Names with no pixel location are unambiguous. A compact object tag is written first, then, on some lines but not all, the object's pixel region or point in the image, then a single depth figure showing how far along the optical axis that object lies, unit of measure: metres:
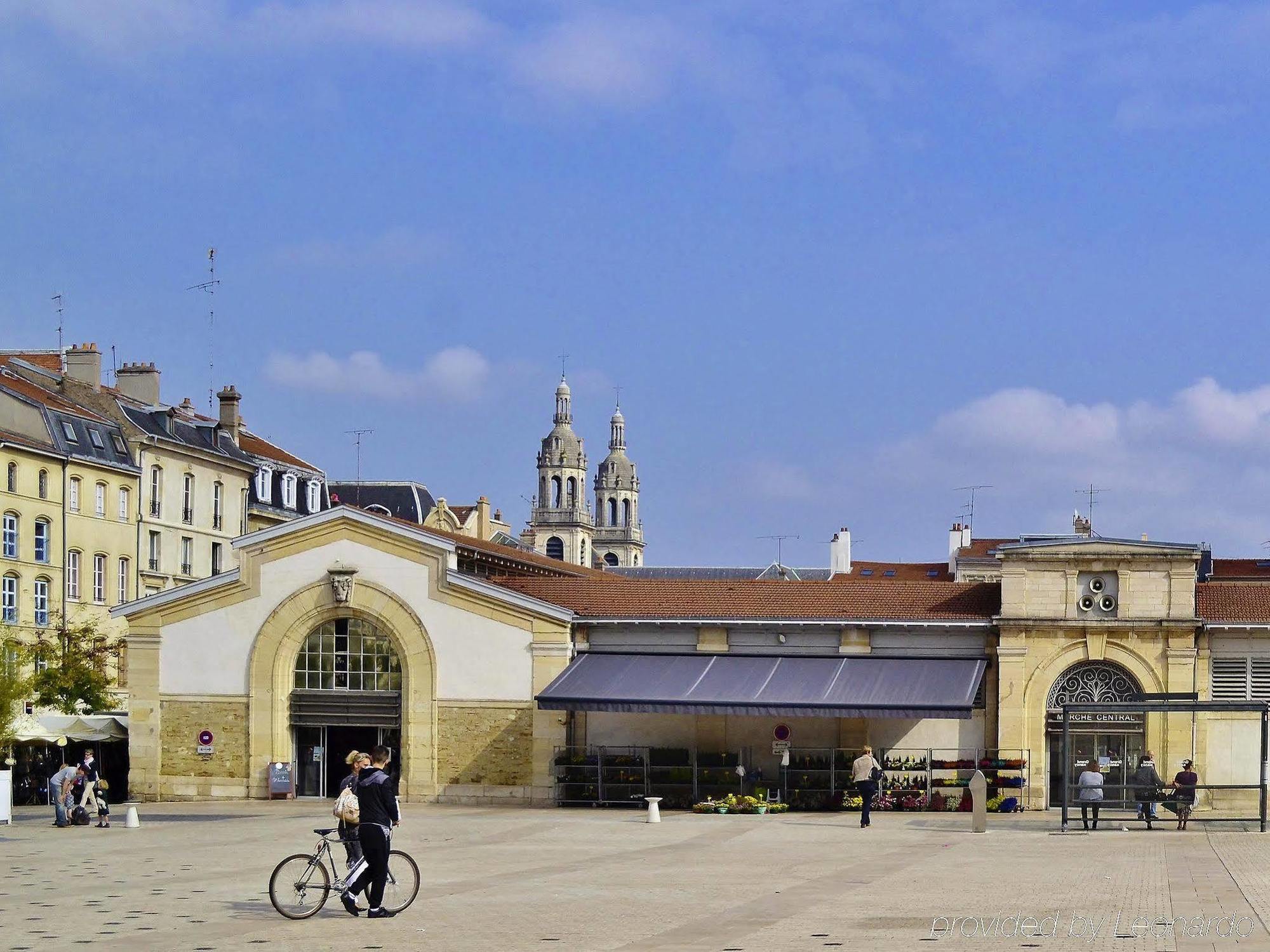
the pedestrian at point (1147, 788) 36.75
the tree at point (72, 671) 56.78
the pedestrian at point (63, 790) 38.33
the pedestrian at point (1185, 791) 36.31
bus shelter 36.94
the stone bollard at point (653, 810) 38.38
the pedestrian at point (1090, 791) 36.59
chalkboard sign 45.59
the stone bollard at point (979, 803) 35.31
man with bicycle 20.17
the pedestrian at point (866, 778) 36.78
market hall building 43.16
